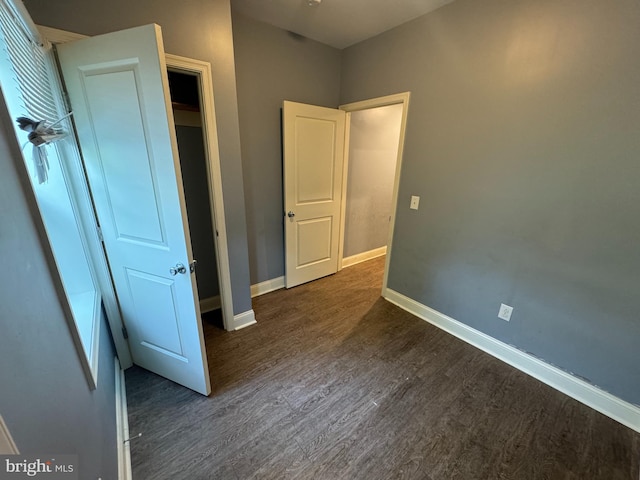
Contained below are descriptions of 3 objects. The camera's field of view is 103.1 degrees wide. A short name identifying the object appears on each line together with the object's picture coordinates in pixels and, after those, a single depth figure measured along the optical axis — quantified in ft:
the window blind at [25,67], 2.91
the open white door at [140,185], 3.87
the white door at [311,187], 8.50
